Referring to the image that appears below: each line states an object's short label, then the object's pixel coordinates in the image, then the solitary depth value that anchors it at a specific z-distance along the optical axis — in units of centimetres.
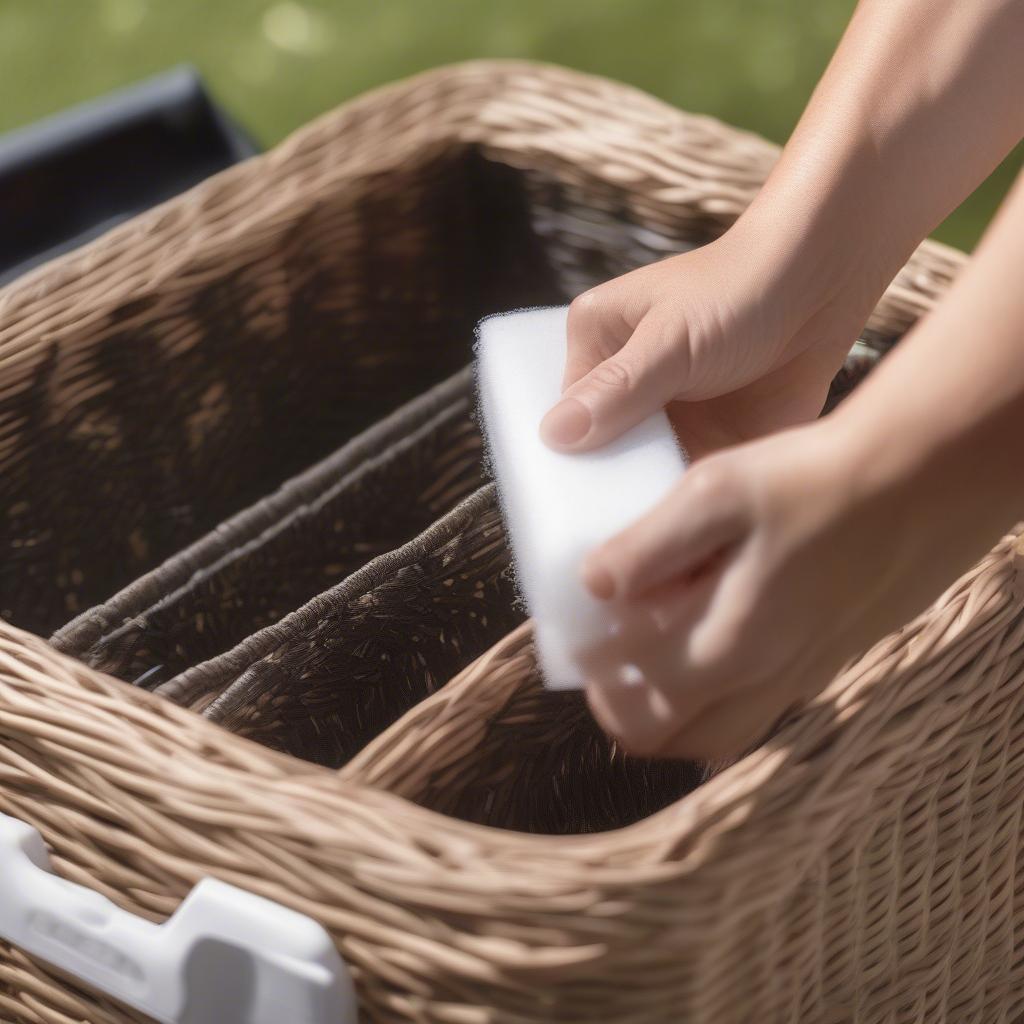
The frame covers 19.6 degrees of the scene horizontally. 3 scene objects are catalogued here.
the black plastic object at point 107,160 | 144
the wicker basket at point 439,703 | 87
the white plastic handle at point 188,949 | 88
